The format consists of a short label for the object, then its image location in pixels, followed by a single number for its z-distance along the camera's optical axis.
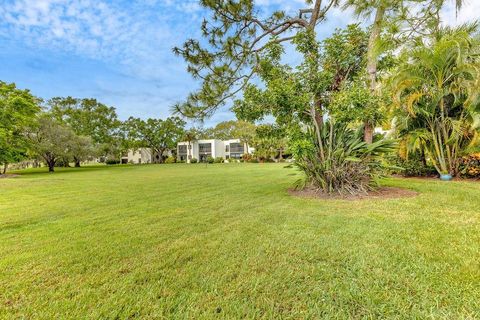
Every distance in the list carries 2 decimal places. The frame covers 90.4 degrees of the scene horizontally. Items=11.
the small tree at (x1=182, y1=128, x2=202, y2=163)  49.36
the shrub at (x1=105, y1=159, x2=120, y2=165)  45.87
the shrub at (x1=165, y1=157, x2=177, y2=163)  47.46
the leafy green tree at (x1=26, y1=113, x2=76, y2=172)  20.34
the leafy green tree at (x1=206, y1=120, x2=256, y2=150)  55.62
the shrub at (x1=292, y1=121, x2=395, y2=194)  5.69
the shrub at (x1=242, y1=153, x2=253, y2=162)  39.47
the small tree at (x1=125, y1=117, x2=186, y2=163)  42.38
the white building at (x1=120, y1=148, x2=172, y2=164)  51.38
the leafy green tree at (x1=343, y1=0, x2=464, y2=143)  5.70
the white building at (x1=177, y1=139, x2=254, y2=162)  50.84
